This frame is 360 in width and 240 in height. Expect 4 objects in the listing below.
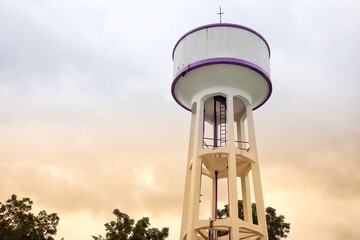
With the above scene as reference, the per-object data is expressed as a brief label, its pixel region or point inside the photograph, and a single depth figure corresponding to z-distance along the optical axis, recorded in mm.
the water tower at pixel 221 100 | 18875
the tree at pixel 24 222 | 26594
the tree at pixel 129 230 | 29062
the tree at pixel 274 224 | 32906
